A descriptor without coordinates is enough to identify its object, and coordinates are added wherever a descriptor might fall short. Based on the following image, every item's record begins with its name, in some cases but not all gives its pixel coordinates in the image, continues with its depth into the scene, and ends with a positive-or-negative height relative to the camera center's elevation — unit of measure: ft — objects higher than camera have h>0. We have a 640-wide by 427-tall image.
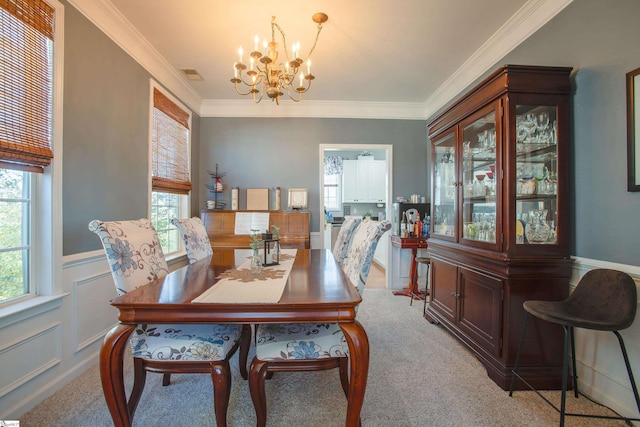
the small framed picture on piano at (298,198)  13.01 +0.73
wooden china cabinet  5.82 -0.11
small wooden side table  11.96 -1.44
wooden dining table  3.77 -1.43
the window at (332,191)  22.21 +1.83
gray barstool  4.37 -1.68
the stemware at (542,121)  6.08 +2.07
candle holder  6.39 -0.99
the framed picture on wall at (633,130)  4.77 +1.49
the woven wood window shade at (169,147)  9.65 +2.52
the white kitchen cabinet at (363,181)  20.90 +2.50
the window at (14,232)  5.17 -0.39
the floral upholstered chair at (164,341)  4.26 -2.08
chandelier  5.71 +3.25
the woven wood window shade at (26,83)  4.86 +2.44
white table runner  3.93 -1.22
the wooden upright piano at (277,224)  11.93 -0.58
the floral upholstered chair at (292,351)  4.26 -2.18
